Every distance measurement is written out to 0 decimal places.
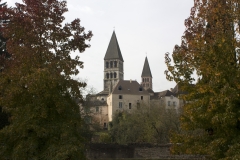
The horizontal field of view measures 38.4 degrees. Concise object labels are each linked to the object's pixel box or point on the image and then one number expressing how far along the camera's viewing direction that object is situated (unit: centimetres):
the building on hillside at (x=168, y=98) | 7869
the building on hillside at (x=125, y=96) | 7494
